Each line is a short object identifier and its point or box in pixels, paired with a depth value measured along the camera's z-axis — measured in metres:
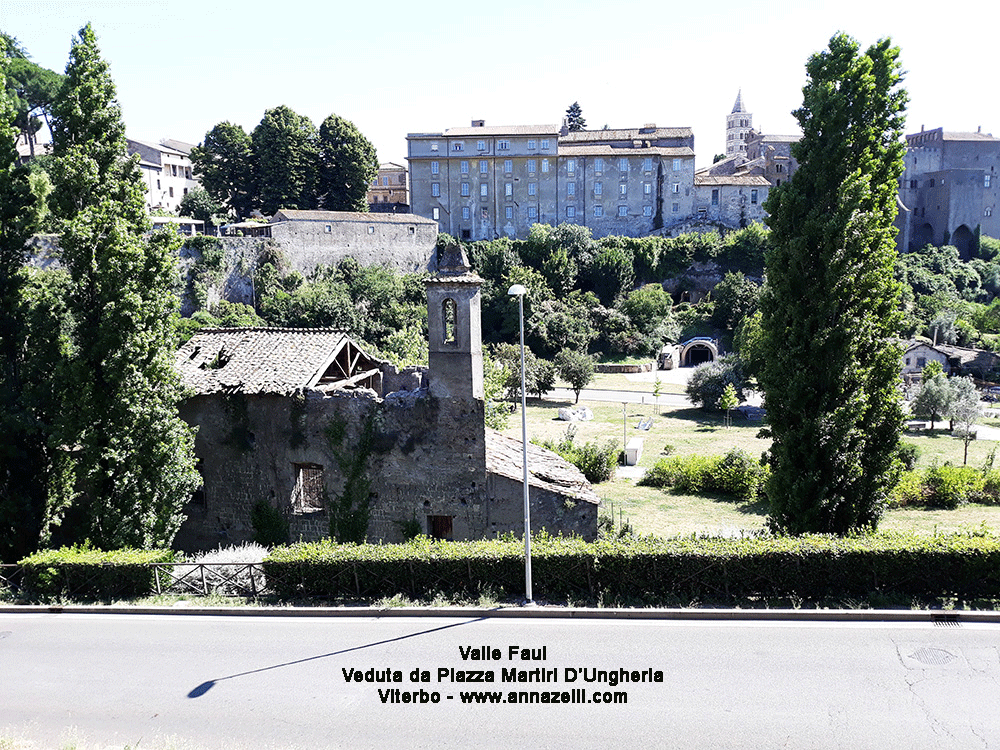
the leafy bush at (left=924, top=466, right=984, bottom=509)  30.75
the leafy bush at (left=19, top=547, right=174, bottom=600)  16.03
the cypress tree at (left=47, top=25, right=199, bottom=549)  17.72
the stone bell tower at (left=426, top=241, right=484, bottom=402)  19.69
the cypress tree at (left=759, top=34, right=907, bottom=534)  17.34
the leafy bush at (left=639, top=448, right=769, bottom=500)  32.31
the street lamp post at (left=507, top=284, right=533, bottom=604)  14.62
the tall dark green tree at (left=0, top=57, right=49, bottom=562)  19.00
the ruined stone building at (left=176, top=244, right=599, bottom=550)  19.95
